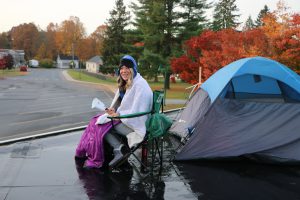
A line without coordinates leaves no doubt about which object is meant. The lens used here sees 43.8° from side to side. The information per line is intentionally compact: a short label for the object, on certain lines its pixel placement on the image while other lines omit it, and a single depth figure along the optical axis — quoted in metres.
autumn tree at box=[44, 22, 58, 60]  119.38
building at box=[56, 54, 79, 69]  113.81
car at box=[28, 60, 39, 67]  102.25
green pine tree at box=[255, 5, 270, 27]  80.97
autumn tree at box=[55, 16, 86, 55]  114.43
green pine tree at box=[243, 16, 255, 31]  95.49
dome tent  5.80
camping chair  5.04
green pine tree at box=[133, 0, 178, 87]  31.02
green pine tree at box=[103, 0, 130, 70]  51.03
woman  5.17
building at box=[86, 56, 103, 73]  92.22
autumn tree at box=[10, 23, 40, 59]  116.09
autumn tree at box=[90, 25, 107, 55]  110.94
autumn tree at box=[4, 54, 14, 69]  67.93
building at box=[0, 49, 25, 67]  93.96
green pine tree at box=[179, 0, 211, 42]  31.45
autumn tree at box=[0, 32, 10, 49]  121.19
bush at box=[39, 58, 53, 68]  101.81
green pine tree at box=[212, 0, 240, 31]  63.88
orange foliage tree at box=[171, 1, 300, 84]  15.50
